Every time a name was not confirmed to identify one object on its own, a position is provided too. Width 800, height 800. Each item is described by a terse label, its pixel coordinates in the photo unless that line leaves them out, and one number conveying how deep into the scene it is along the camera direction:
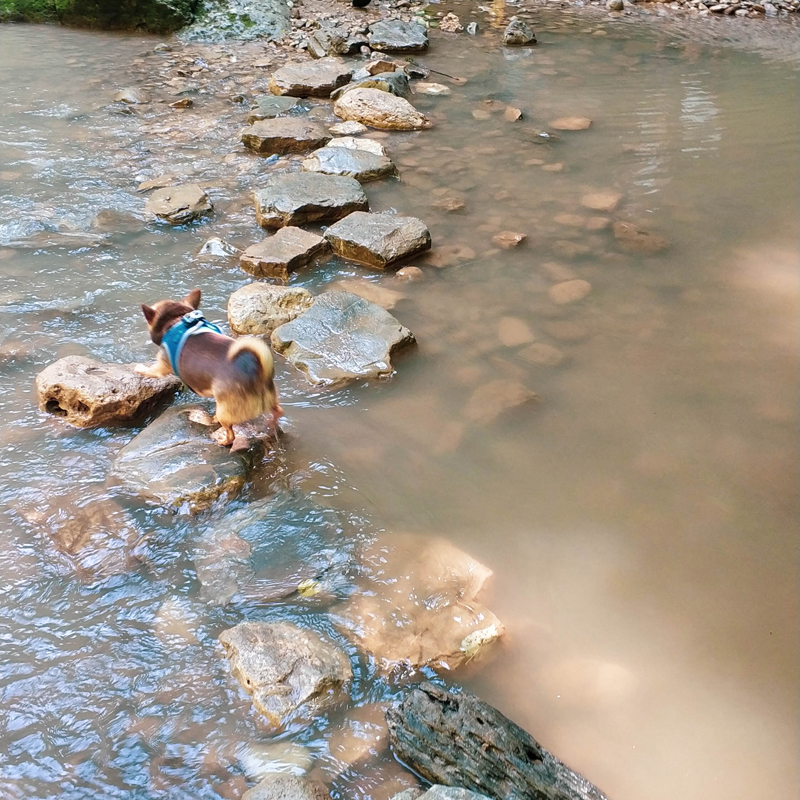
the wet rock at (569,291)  4.29
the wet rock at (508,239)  4.80
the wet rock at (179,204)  5.02
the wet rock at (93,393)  3.20
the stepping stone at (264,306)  3.95
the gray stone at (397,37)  9.00
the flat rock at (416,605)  2.43
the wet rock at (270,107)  6.85
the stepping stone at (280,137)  6.15
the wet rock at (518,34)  9.30
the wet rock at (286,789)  1.93
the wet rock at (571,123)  6.71
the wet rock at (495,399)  3.46
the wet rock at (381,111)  6.80
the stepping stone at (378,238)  4.52
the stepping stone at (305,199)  4.97
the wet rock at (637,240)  4.77
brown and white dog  2.89
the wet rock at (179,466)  2.90
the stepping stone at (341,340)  3.66
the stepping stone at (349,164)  5.66
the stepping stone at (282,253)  4.43
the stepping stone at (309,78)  7.55
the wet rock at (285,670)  2.21
